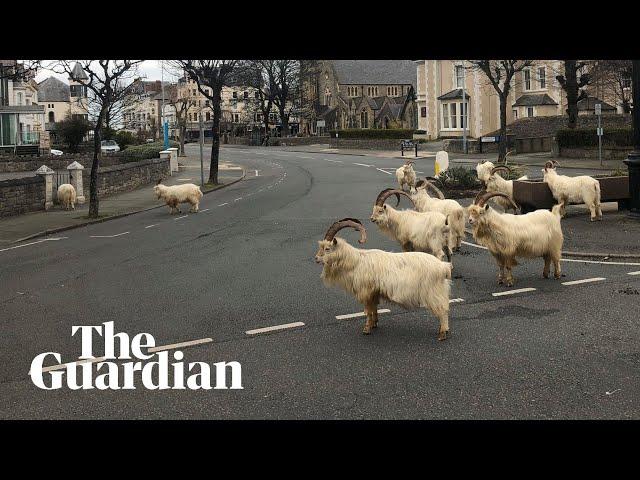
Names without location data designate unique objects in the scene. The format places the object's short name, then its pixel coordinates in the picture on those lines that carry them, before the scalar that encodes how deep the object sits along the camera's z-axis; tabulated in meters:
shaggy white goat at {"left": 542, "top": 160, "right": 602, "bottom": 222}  19.44
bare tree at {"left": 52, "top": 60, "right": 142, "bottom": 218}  26.76
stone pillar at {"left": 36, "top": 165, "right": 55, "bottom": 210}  30.05
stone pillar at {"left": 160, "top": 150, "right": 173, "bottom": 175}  48.23
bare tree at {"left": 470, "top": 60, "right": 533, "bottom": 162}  47.16
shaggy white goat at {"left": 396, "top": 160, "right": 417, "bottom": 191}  28.55
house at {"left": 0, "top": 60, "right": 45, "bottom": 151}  66.88
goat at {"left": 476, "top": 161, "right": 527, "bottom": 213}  20.64
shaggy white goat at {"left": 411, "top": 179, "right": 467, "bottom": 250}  15.02
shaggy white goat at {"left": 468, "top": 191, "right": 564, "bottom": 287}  12.66
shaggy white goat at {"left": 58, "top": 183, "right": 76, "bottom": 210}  30.17
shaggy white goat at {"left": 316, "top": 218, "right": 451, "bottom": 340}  9.73
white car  71.67
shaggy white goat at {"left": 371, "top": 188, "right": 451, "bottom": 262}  13.30
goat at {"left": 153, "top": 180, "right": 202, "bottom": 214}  26.98
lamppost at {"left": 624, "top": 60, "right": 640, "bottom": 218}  18.35
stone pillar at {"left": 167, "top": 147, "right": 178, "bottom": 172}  50.00
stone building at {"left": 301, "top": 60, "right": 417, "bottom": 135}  114.12
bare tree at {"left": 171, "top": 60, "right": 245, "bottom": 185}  42.31
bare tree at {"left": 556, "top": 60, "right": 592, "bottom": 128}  49.38
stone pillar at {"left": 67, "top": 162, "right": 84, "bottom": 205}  32.91
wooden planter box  20.06
